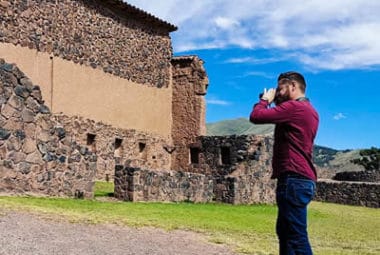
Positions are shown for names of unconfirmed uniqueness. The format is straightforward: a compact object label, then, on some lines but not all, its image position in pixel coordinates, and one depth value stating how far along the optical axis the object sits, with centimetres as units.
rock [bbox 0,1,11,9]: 2151
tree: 6481
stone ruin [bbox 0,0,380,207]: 1377
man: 534
